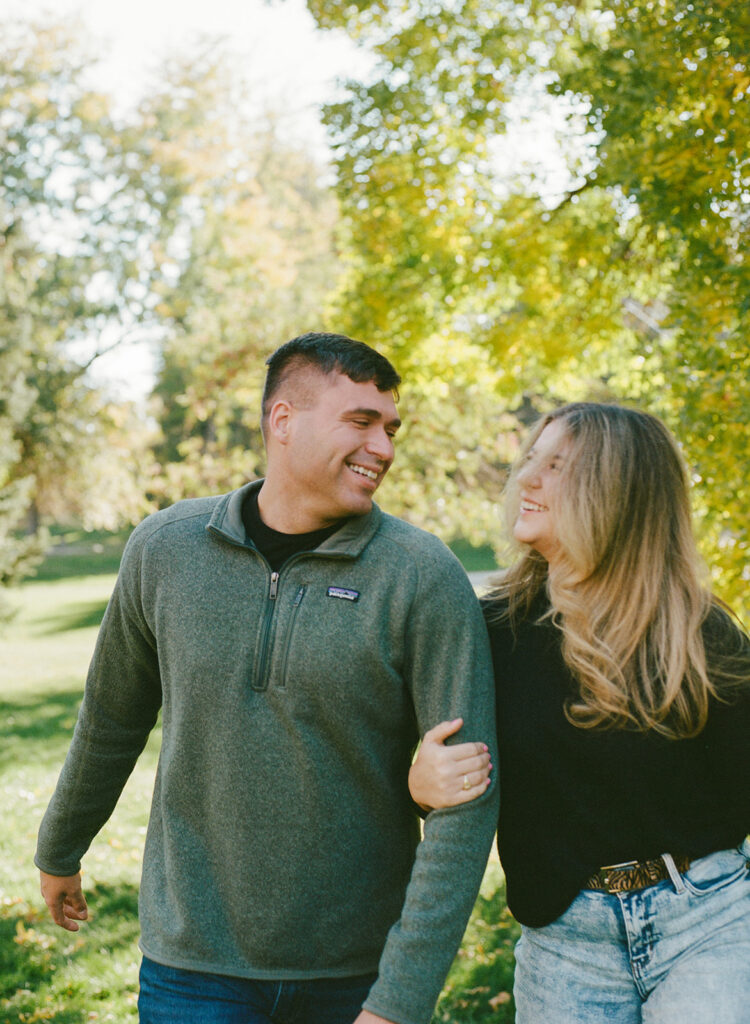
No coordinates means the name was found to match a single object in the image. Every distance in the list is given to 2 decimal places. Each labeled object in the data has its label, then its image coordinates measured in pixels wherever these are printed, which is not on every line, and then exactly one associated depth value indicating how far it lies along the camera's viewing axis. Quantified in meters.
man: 2.16
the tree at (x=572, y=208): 4.27
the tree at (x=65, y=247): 21.73
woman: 2.12
